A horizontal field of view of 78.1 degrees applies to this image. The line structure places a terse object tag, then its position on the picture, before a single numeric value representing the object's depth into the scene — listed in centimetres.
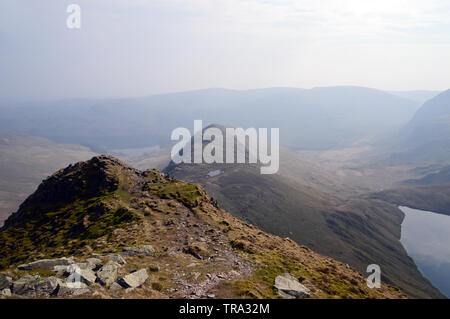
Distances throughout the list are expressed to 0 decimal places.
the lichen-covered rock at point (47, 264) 2902
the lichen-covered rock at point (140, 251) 3228
